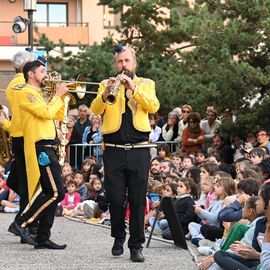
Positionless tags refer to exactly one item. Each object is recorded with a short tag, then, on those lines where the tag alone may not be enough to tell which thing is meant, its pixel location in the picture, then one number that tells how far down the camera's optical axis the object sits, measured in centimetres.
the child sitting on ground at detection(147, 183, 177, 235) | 1327
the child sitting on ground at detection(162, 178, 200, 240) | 1286
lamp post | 2136
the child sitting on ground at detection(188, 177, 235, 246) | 1208
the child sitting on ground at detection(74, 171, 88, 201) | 1769
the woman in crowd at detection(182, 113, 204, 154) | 1931
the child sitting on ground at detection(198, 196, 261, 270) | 951
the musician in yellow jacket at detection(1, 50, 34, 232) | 1188
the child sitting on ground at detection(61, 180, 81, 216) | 1744
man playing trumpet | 1138
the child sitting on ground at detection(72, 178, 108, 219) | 1619
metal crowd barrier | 2130
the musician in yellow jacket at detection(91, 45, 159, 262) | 1045
